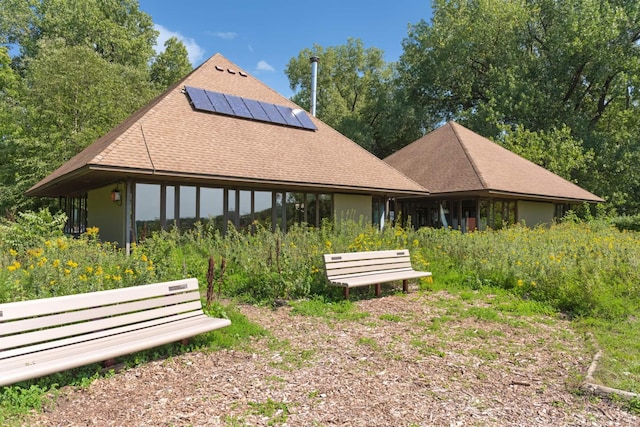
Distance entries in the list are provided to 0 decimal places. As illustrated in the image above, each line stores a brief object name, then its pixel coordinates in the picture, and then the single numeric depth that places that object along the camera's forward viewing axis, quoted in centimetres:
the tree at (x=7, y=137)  2294
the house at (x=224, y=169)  1165
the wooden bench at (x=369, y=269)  740
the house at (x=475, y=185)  1834
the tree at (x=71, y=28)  3472
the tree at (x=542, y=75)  2759
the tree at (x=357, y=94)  3353
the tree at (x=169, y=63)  3784
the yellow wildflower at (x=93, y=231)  761
